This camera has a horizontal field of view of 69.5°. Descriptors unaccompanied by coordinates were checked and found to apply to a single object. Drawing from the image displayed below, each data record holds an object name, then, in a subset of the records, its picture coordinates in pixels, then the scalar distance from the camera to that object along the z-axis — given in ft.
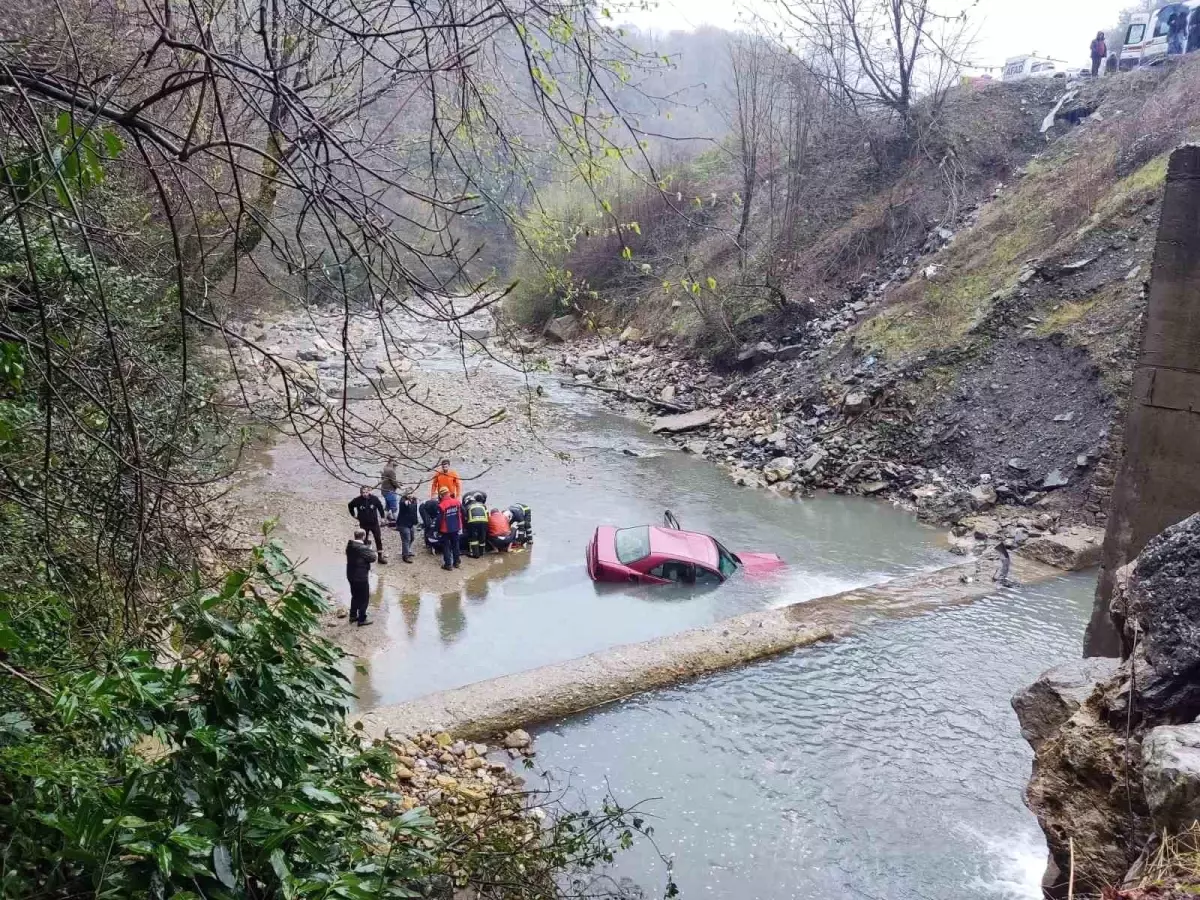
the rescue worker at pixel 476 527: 40.70
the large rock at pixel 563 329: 107.45
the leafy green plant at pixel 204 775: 9.25
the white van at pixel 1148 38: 85.81
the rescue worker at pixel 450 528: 38.64
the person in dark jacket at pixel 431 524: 40.19
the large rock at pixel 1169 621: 13.38
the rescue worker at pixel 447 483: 39.88
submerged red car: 38.24
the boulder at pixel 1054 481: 50.31
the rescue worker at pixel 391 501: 42.99
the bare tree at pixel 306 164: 8.11
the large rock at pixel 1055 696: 16.14
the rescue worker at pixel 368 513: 37.91
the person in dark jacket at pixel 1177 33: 83.61
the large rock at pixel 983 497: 50.96
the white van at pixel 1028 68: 101.91
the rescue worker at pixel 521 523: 43.19
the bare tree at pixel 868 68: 74.84
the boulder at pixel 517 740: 26.05
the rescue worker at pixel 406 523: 39.40
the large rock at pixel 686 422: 69.21
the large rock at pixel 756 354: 79.15
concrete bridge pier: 25.41
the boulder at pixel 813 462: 57.67
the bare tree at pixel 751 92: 72.38
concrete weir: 26.30
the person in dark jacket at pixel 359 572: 31.99
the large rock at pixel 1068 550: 42.75
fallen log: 75.66
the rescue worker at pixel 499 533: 41.91
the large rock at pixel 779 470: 57.62
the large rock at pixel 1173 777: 10.23
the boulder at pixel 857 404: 62.23
